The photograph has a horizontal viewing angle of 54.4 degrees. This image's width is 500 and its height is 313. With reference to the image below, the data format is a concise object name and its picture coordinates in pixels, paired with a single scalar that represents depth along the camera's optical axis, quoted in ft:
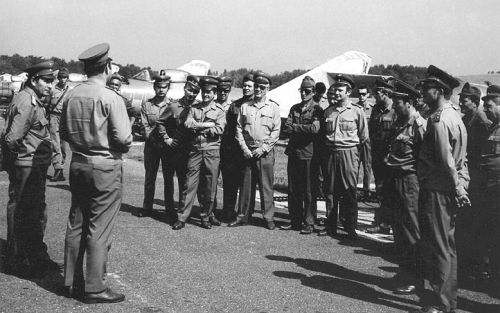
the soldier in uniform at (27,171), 16.30
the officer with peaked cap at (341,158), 23.13
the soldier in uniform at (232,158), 25.29
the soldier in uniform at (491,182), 18.46
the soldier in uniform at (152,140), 25.29
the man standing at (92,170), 14.06
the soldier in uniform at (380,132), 22.17
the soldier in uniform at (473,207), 19.39
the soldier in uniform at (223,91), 25.84
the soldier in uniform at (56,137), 33.17
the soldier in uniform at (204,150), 23.97
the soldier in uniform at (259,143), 24.40
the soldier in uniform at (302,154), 24.08
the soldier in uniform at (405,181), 16.78
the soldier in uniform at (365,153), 31.19
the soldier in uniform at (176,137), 24.79
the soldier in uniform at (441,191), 14.02
